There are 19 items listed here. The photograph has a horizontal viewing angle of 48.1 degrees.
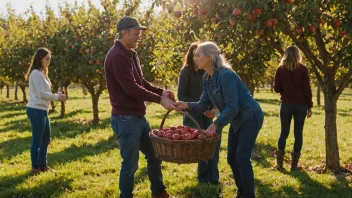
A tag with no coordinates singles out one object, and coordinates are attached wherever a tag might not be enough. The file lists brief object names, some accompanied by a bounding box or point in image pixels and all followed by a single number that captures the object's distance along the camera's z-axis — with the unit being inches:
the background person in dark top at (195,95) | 224.5
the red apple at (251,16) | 188.9
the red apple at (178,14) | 240.7
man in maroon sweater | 173.3
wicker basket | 162.1
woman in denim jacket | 167.3
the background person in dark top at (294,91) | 255.9
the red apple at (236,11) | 188.5
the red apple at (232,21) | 196.5
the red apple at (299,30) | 220.1
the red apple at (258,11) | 183.3
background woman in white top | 253.3
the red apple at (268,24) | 192.3
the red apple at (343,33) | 212.8
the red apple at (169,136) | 169.6
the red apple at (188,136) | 167.6
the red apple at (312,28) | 217.8
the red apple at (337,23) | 213.8
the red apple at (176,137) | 167.9
